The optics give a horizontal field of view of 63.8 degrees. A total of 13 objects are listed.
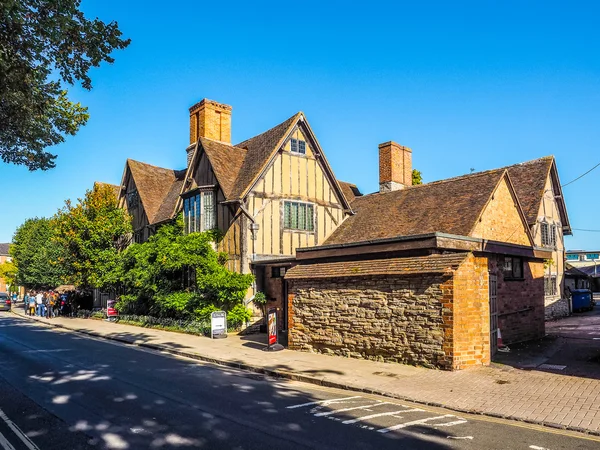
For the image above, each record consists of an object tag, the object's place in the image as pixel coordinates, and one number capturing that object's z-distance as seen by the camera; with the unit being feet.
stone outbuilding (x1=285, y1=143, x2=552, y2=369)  39.52
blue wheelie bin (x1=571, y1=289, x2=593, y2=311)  106.83
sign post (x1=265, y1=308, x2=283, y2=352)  51.71
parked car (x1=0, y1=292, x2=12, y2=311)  145.69
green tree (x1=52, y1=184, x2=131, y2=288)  98.32
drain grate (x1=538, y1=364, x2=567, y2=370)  39.42
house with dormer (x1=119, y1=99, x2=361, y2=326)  72.79
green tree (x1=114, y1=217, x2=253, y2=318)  69.41
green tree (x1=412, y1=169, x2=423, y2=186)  102.30
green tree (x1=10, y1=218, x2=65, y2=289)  143.33
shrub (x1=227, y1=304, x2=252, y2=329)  68.69
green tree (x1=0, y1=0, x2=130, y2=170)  30.35
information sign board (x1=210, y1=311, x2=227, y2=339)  62.80
